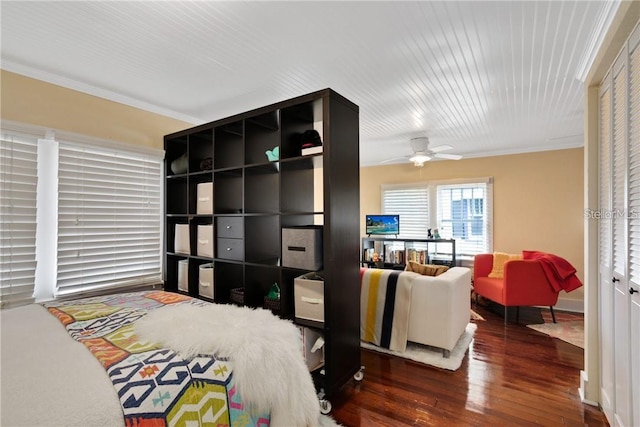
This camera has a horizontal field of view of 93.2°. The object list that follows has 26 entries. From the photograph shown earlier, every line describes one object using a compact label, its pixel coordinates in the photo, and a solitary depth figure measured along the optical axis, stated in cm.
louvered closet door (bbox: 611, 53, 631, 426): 161
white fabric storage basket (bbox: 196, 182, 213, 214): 281
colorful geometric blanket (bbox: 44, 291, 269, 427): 94
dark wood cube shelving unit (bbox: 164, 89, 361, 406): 209
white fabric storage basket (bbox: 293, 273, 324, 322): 214
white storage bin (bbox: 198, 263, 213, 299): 281
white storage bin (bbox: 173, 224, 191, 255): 299
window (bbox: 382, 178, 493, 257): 526
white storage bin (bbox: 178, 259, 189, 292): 304
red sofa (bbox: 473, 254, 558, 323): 377
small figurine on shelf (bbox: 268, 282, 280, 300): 250
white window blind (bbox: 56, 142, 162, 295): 245
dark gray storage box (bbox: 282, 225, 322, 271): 214
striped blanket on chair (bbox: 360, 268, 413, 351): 296
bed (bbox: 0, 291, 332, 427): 88
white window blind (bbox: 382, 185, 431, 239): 578
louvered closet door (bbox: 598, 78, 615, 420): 186
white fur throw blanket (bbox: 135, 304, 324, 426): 115
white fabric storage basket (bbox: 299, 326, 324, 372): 213
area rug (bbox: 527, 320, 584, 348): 331
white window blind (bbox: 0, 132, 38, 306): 214
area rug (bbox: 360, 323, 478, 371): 273
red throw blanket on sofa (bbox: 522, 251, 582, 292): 373
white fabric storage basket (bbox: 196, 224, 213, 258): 279
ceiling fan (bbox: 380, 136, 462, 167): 419
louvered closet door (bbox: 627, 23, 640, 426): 146
